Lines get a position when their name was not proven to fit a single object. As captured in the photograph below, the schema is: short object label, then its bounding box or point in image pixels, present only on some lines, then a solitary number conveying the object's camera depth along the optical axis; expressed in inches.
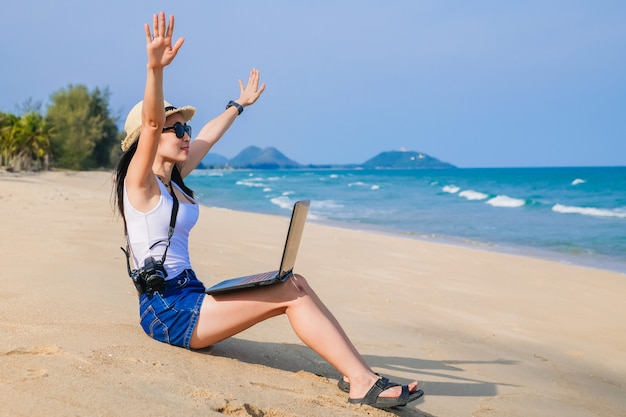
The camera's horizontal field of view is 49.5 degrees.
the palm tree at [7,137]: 1910.9
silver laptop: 138.6
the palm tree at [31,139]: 1924.2
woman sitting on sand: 136.0
